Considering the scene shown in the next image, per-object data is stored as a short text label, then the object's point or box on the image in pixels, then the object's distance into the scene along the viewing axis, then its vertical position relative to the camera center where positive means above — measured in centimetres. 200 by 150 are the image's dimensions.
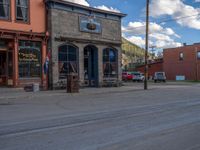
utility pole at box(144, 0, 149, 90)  2914 +345
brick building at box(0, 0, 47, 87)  2366 +260
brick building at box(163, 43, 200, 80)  6109 +257
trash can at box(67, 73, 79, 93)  2359 -62
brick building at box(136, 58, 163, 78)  7319 +192
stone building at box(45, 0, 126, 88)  2603 +282
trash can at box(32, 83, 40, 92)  2377 -82
